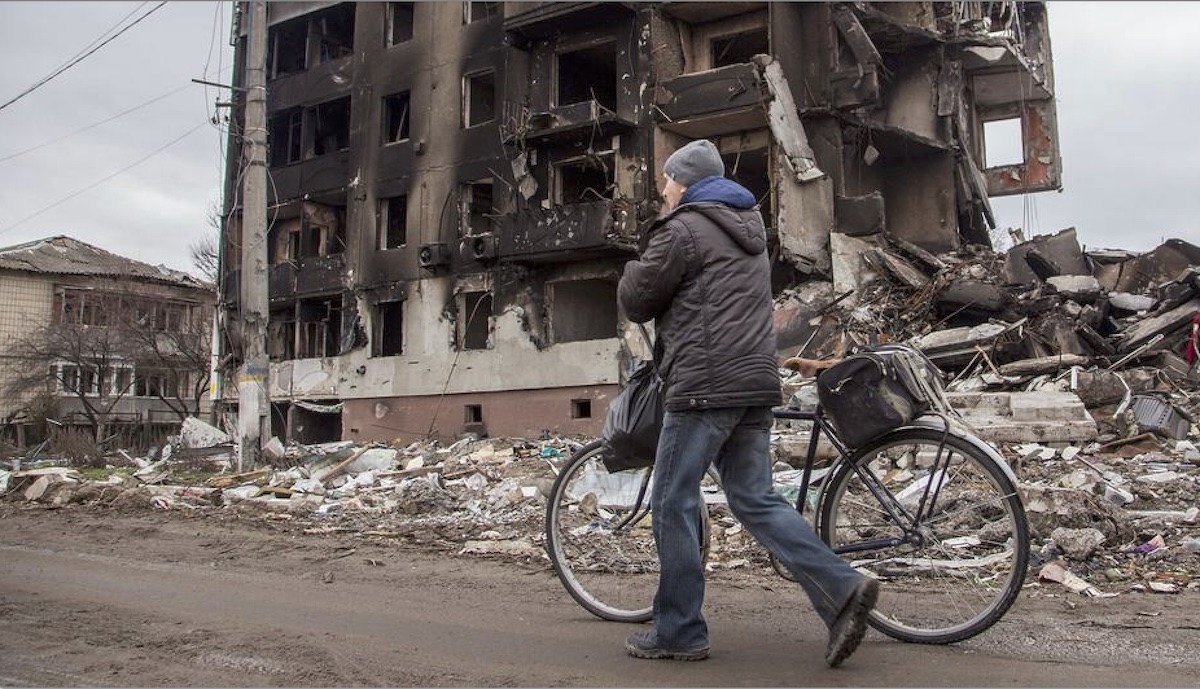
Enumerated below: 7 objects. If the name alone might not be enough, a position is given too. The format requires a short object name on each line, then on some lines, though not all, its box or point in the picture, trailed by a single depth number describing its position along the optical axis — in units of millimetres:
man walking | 3285
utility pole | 13758
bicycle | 3377
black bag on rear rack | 3439
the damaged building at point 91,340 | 37781
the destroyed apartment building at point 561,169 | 21844
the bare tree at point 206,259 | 40156
